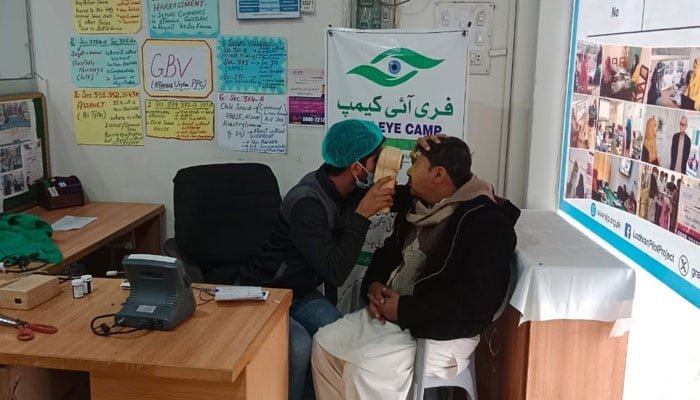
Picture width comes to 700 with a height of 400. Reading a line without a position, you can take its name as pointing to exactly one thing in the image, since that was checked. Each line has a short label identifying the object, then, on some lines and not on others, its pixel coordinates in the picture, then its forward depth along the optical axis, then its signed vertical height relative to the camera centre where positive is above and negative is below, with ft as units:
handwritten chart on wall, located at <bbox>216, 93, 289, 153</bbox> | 10.48 -0.82
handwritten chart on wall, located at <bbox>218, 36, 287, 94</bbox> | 10.29 +0.12
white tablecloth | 6.70 -2.17
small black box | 10.49 -2.01
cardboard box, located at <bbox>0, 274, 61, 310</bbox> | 5.98 -2.07
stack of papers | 6.16 -2.10
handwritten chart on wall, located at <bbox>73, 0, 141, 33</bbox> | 10.59 +0.85
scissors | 5.37 -2.16
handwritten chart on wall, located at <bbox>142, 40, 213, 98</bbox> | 10.52 +0.03
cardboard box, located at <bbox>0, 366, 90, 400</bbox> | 5.77 -3.10
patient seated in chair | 6.73 -2.30
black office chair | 9.14 -2.05
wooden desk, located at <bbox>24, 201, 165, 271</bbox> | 8.57 -2.28
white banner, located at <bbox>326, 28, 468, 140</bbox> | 9.30 -0.09
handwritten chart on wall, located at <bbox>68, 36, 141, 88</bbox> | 10.75 +0.13
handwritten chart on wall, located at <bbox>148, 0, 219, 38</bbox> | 10.36 +0.82
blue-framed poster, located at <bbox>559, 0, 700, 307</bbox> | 6.04 -0.59
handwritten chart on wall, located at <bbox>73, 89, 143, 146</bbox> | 10.93 -0.80
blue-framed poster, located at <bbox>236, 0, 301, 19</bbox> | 10.07 +0.96
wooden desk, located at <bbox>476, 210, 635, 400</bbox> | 6.73 -2.58
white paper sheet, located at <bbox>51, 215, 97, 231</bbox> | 9.42 -2.26
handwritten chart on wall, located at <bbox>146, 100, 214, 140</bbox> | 10.73 -0.81
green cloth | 7.75 -2.12
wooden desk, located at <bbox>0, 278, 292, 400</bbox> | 5.00 -2.20
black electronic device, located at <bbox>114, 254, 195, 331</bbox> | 5.53 -1.94
